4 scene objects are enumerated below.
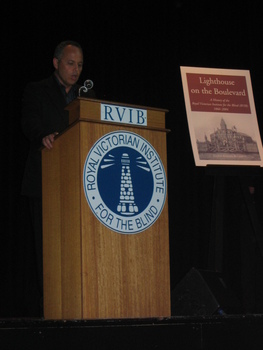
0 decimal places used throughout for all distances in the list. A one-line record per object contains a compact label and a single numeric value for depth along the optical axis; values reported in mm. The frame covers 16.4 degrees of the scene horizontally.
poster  5186
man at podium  3818
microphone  3317
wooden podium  2890
